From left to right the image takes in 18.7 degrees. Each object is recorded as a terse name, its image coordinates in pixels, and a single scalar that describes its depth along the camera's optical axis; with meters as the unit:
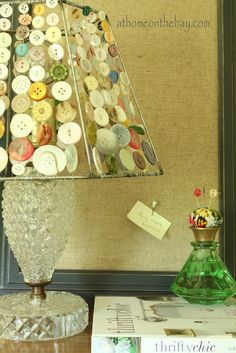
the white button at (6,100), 0.89
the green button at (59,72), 0.88
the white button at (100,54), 0.94
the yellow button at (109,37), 0.96
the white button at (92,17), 0.95
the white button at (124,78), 0.97
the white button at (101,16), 0.96
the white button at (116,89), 0.95
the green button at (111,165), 0.87
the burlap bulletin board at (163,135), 1.13
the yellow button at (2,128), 0.88
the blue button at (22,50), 0.91
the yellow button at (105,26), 0.96
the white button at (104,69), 0.94
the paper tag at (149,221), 1.13
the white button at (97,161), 0.85
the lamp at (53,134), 0.86
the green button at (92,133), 0.86
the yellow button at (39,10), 0.93
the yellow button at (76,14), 0.95
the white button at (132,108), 0.97
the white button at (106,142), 0.87
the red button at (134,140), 0.92
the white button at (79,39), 0.91
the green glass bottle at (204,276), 1.02
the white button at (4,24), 0.93
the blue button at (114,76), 0.95
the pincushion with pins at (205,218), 1.02
